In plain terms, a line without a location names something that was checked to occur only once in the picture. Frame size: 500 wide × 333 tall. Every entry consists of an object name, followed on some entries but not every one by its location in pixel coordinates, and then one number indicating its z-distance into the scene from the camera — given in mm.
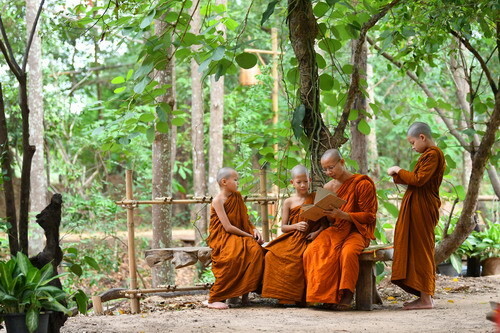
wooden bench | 11317
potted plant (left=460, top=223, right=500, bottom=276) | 18050
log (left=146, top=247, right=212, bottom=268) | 12391
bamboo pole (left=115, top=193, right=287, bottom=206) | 12615
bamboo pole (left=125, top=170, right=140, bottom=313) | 12684
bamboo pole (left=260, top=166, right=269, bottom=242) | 13951
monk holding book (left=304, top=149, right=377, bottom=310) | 11188
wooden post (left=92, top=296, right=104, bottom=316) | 13336
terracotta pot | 18126
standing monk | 11181
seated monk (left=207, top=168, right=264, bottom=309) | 12046
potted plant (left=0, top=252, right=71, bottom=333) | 7704
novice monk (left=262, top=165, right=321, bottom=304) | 11803
